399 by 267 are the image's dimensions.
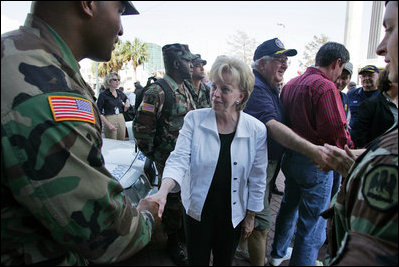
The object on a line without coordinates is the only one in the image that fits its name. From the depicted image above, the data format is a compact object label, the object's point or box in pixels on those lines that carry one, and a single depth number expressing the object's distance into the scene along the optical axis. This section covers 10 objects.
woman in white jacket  1.71
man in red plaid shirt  2.16
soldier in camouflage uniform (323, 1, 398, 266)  0.65
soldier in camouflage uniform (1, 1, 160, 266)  0.71
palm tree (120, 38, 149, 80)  29.61
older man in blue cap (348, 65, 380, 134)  4.19
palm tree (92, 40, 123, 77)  25.08
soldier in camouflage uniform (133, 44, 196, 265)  2.57
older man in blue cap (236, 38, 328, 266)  1.91
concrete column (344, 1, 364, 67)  21.12
